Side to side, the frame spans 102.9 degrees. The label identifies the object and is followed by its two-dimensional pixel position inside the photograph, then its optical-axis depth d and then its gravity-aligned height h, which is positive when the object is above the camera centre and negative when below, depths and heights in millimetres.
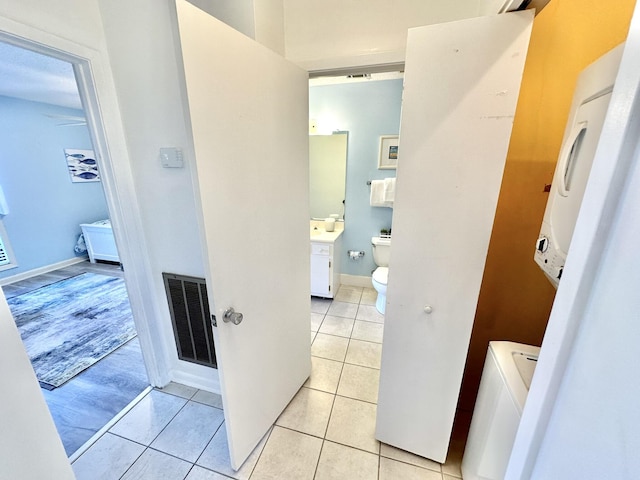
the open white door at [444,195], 839 -91
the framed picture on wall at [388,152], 2625 +178
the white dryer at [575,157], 616 +36
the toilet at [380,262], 2469 -974
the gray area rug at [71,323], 1984 -1449
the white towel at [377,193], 2688 -239
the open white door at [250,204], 878 -148
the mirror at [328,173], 2801 -37
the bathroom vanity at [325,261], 2633 -943
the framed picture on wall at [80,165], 3818 +61
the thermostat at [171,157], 1327 +61
